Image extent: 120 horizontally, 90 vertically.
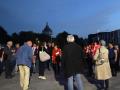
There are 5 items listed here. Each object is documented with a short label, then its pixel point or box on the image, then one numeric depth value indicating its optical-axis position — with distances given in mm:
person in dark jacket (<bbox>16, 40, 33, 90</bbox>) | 5314
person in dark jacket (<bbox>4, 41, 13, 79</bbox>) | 7090
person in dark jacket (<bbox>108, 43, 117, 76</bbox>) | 7017
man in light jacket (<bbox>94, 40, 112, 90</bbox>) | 5362
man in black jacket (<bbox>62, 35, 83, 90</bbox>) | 4659
